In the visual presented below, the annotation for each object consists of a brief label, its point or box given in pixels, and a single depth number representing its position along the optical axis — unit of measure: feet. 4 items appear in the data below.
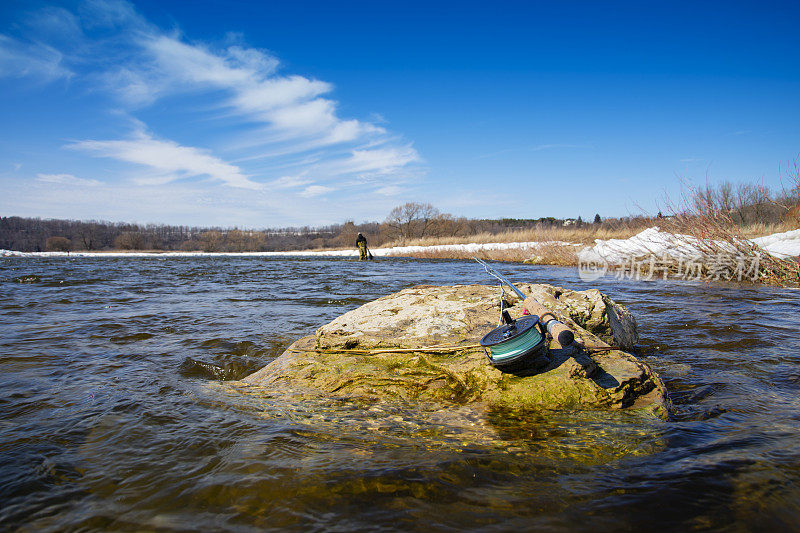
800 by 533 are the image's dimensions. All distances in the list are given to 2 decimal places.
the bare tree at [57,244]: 255.70
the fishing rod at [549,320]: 7.80
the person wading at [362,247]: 107.24
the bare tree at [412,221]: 221.25
